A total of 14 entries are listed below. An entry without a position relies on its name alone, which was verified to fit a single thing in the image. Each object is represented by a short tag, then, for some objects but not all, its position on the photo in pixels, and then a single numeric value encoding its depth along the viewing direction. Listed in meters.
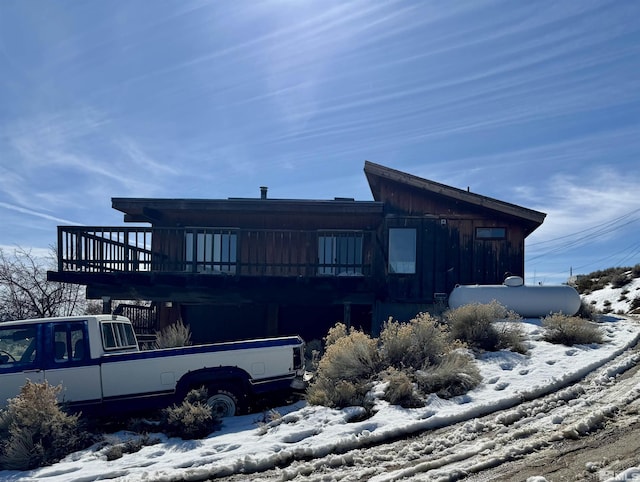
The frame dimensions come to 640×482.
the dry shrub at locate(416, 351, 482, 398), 7.66
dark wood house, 14.52
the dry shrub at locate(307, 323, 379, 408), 7.62
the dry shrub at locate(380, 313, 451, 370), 8.77
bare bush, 18.95
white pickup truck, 7.92
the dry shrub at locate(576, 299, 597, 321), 12.72
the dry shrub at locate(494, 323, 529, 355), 9.43
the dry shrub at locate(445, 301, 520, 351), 9.79
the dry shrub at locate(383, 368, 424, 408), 7.31
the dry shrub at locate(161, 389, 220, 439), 7.21
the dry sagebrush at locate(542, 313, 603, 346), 9.88
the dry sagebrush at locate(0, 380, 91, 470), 6.56
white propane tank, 12.46
